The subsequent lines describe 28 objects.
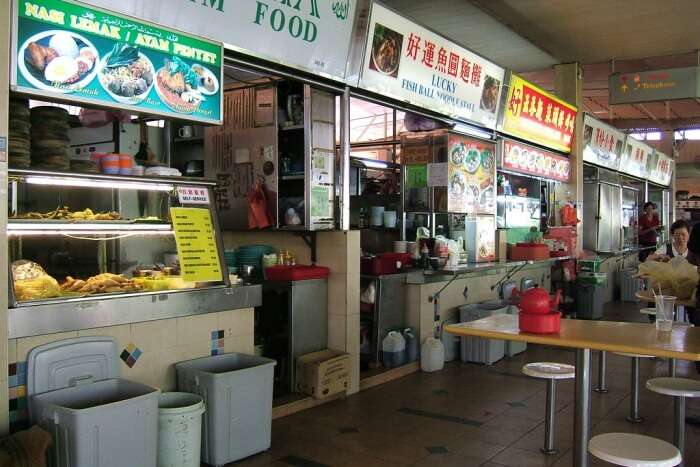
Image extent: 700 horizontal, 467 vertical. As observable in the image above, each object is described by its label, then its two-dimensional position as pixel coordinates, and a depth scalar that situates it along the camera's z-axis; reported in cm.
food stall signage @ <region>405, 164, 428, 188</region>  790
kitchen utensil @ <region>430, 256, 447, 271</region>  714
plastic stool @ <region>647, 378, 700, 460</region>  359
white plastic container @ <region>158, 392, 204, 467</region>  359
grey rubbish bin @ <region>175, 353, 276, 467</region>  388
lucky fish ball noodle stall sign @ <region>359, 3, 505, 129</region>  605
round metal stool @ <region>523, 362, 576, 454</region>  421
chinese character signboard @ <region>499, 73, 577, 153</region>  896
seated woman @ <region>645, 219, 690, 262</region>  675
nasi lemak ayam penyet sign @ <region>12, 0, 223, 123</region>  341
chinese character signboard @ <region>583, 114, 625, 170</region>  1184
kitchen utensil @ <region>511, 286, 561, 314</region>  334
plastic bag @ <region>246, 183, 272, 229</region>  590
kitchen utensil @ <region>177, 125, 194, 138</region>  698
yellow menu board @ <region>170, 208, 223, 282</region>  421
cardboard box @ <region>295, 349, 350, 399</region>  534
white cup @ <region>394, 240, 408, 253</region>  750
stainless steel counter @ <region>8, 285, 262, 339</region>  330
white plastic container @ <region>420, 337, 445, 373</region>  678
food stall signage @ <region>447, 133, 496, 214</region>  778
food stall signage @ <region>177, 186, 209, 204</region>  432
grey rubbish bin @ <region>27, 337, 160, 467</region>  302
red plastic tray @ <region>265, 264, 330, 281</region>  555
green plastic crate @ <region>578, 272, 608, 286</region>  1048
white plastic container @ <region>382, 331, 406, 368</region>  662
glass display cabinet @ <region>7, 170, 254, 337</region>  346
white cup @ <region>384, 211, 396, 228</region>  802
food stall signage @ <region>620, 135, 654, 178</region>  1434
